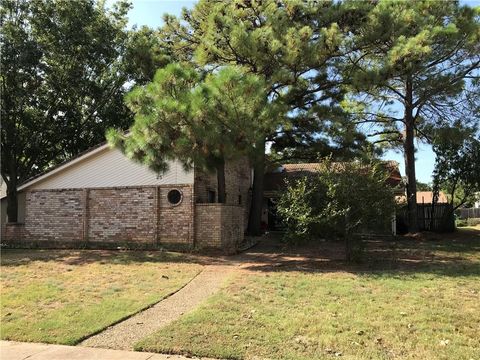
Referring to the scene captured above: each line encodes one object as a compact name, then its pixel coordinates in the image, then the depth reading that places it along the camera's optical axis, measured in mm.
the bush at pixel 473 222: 39831
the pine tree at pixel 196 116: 12031
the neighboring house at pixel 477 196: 27389
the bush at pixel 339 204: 11914
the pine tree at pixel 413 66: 14641
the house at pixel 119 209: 16234
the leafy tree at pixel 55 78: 19578
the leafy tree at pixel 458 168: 22625
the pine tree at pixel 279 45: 14016
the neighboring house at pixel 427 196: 35062
